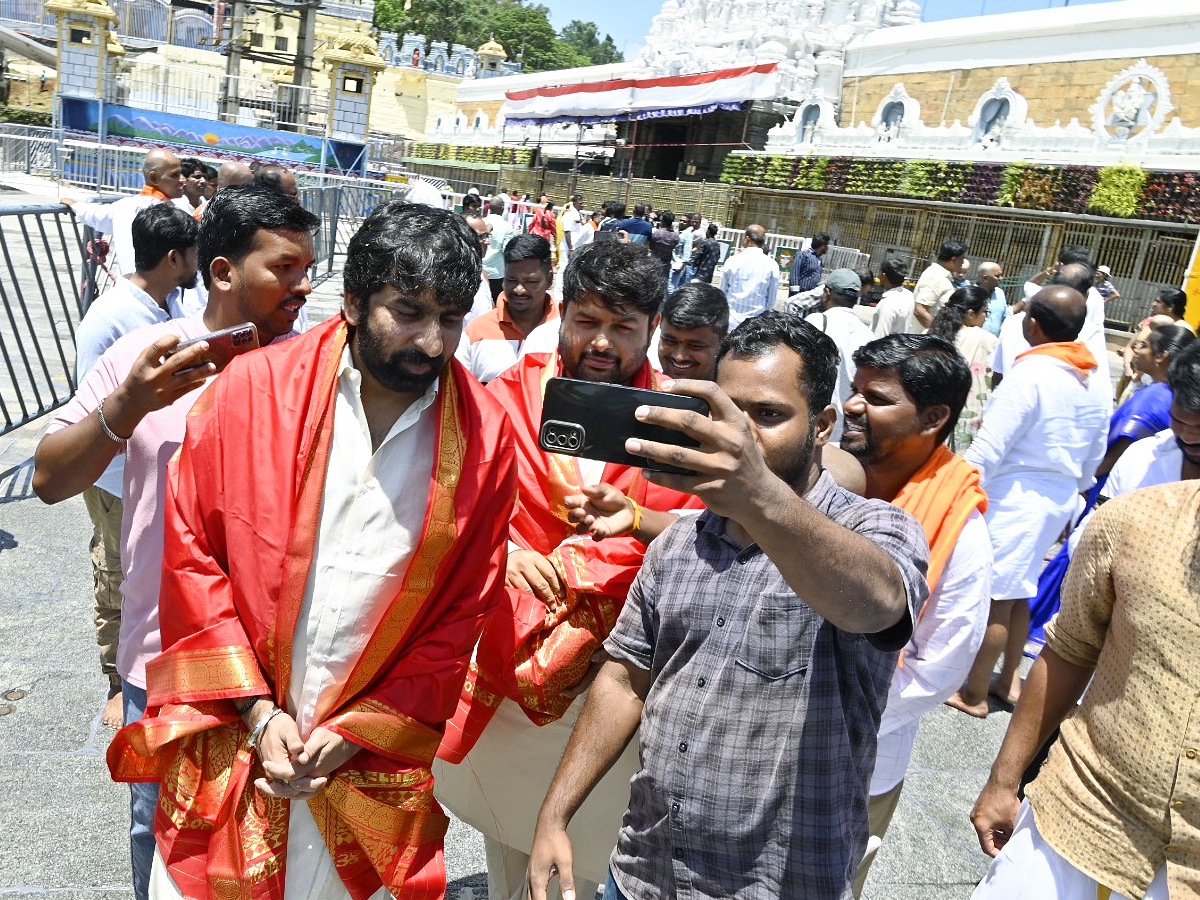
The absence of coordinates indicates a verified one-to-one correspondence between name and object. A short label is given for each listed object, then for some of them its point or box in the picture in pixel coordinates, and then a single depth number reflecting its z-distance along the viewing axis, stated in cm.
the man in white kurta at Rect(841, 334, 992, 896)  235
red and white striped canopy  3002
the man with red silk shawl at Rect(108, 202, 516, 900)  184
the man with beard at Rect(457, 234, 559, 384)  438
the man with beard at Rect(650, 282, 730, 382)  307
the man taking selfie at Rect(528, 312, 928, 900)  168
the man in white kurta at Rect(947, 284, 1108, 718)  428
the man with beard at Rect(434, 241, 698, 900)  228
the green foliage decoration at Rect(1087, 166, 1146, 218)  1738
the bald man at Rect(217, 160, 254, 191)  688
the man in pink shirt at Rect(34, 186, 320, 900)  197
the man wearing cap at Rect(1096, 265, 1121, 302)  1115
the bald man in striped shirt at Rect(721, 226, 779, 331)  993
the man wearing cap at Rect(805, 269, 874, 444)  576
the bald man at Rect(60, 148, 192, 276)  638
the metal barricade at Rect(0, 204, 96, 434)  590
